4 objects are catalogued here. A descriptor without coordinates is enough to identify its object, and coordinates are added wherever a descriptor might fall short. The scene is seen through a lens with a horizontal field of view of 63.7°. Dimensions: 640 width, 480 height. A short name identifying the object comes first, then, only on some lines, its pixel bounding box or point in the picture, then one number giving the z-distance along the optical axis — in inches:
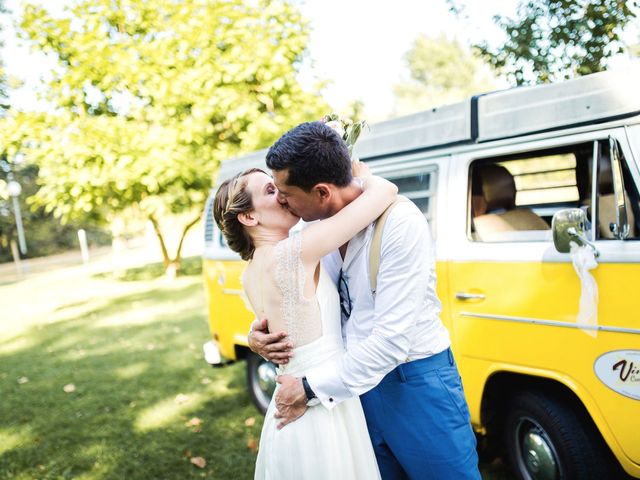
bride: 68.4
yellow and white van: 93.3
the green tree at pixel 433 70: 1668.3
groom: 64.2
